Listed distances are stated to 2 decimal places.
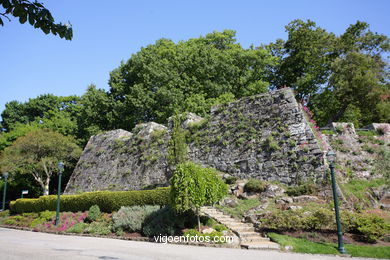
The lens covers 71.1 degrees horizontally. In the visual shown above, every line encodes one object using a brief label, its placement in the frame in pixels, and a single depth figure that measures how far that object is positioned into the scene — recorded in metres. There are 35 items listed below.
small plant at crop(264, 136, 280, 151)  13.66
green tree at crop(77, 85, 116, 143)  26.92
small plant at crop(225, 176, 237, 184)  13.73
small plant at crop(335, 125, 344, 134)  16.03
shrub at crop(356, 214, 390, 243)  8.37
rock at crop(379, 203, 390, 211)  11.36
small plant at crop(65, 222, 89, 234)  13.20
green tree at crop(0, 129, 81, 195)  22.58
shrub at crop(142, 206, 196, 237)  10.59
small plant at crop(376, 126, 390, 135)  16.41
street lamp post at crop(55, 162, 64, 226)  14.90
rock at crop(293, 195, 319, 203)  11.08
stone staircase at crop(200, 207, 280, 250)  8.80
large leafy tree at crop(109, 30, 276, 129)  24.50
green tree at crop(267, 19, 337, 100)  24.44
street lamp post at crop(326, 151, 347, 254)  8.05
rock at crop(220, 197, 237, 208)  12.14
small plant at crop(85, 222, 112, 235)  12.34
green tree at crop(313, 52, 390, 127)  20.89
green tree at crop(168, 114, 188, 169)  14.68
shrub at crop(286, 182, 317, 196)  11.60
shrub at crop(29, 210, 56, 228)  16.17
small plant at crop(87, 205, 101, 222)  14.13
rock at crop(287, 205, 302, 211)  10.51
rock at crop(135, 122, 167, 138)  19.92
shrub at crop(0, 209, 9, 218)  20.86
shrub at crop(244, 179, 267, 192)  12.60
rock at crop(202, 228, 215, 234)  10.13
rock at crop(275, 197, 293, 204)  11.32
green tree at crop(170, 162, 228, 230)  9.94
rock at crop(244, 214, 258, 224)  10.70
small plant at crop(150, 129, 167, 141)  18.88
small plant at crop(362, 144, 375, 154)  14.87
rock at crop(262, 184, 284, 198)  12.11
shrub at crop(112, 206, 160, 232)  11.62
